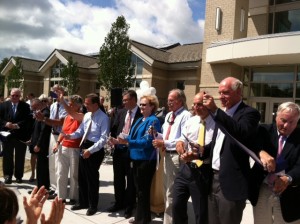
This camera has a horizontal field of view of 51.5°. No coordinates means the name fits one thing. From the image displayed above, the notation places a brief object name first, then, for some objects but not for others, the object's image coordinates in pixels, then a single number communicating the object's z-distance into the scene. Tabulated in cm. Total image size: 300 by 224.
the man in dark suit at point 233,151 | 286
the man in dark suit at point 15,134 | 704
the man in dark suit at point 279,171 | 285
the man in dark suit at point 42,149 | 607
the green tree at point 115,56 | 1975
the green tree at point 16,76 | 3402
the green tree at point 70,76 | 2920
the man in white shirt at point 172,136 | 425
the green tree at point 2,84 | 4757
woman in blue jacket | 450
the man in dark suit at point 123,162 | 521
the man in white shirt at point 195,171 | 347
